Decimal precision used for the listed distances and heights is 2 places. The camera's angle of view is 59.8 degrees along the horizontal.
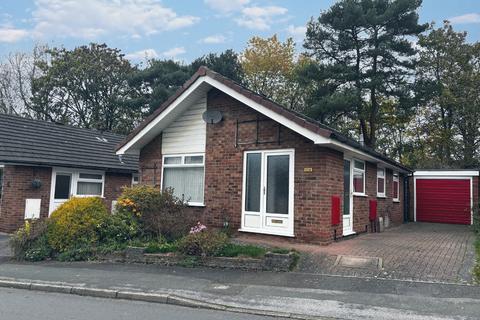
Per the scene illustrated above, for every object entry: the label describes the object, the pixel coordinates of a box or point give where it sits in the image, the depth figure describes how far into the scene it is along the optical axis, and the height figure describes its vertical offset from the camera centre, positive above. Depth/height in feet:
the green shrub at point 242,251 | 29.60 -3.59
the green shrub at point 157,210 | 36.37 -1.07
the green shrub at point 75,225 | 35.42 -2.52
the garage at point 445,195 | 68.90 +1.97
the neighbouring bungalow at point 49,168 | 50.96 +3.74
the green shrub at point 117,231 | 35.94 -2.92
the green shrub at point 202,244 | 30.63 -3.28
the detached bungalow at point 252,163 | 35.04 +3.65
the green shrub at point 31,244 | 35.22 -4.18
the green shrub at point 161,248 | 32.55 -3.84
